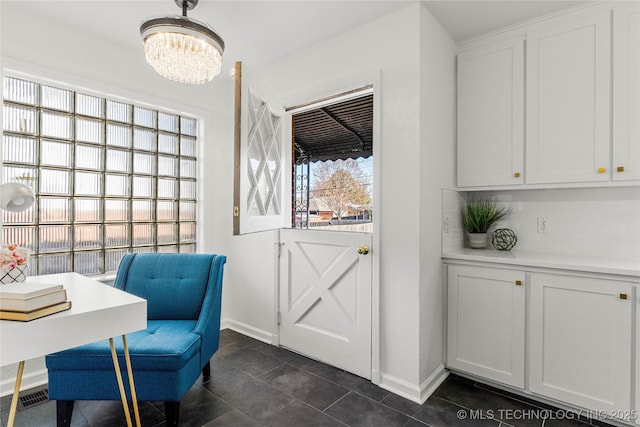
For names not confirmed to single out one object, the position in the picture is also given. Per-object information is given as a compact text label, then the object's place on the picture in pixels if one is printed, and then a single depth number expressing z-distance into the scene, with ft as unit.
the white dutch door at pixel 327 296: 8.21
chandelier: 5.88
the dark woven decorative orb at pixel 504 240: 8.53
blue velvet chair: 5.87
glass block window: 7.72
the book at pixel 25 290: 3.97
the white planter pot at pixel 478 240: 8.71
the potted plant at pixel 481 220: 8.68
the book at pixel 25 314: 3.95
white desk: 3.84
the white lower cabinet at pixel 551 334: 6.14
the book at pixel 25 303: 3.96
